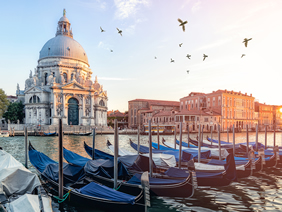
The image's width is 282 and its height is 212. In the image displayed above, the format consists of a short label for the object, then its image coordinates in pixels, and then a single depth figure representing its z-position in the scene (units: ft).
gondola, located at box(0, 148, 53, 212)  16.36
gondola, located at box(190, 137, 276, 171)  29.87
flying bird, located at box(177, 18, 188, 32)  24.89
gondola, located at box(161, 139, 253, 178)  27.30
